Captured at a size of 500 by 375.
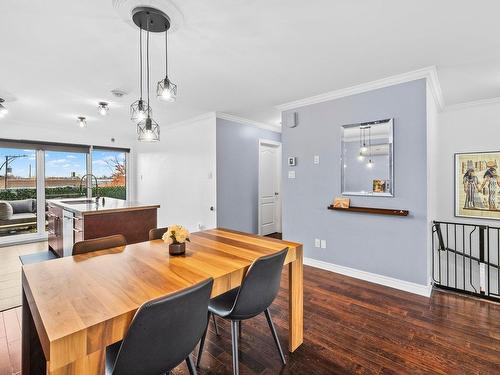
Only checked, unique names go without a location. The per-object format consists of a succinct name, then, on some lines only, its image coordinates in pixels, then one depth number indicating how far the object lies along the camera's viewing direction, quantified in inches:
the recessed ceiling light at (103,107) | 151.6
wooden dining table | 36.6
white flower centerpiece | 68.1
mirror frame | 121.2
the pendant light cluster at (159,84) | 70.8
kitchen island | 123.1
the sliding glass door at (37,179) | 204.8
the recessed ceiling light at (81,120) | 187.5
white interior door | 215.3
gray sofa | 202.4
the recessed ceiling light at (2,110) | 144.2
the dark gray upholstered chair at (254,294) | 59.3
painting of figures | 152.6
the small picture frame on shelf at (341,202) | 134.6
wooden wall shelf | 116.4
